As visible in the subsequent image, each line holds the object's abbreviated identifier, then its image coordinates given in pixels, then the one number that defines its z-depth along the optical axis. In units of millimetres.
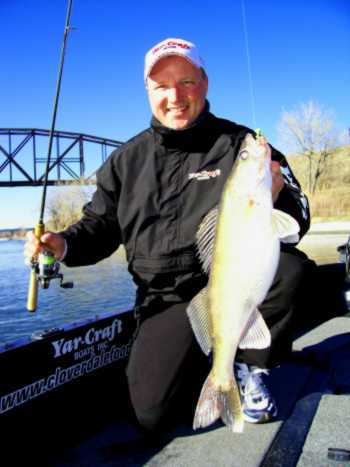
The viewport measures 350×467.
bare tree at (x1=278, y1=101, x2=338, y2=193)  43250
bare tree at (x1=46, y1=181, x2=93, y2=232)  41969
